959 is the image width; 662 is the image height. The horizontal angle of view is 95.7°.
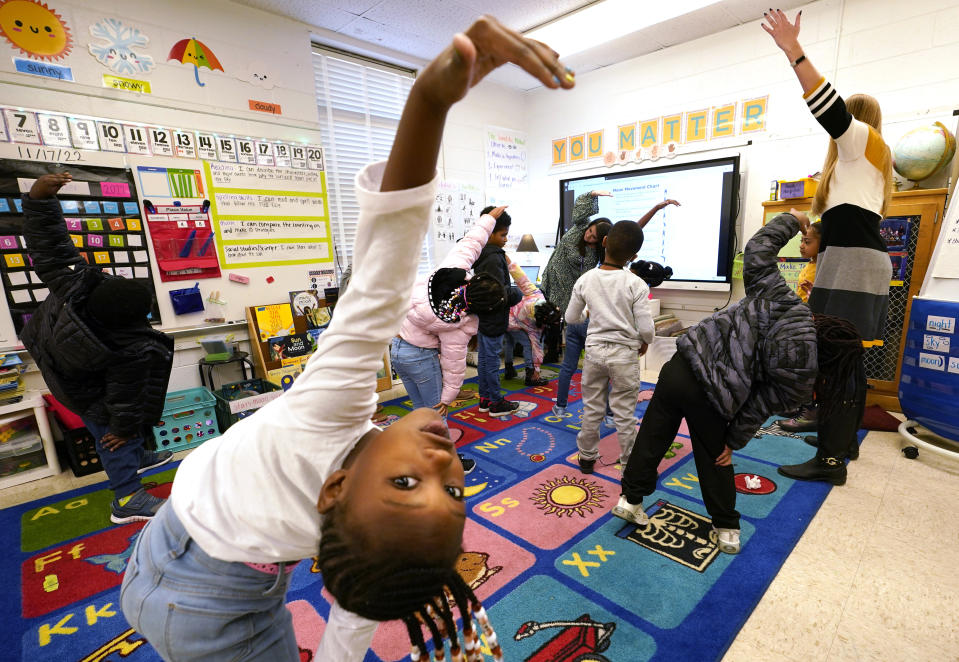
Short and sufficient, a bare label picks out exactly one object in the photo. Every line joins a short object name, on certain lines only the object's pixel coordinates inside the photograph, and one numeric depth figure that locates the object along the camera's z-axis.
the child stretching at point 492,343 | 2.82
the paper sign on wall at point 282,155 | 3.35
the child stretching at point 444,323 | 2.00
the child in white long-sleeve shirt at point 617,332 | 2.14
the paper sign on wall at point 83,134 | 2.59
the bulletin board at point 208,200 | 2.57
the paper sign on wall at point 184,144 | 2.92
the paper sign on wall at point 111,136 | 2.68
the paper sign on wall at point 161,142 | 2.84
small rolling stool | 3.06
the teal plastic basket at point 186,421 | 2.79
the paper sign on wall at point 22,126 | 2.42
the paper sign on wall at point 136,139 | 2.75
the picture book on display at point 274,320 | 3.30
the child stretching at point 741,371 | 1.44
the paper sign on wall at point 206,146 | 3.01
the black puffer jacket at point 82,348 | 1.80
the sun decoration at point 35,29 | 2.38
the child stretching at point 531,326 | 3.60
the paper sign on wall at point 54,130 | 2.51
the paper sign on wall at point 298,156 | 3.44
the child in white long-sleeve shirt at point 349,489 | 0.49
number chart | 2.48
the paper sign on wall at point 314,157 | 3.54
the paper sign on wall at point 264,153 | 3.25
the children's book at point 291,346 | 3.29
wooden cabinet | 2.75
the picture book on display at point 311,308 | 3.50
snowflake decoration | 2.62
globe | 2.73
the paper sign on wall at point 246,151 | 3.17
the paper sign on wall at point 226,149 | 3.09
